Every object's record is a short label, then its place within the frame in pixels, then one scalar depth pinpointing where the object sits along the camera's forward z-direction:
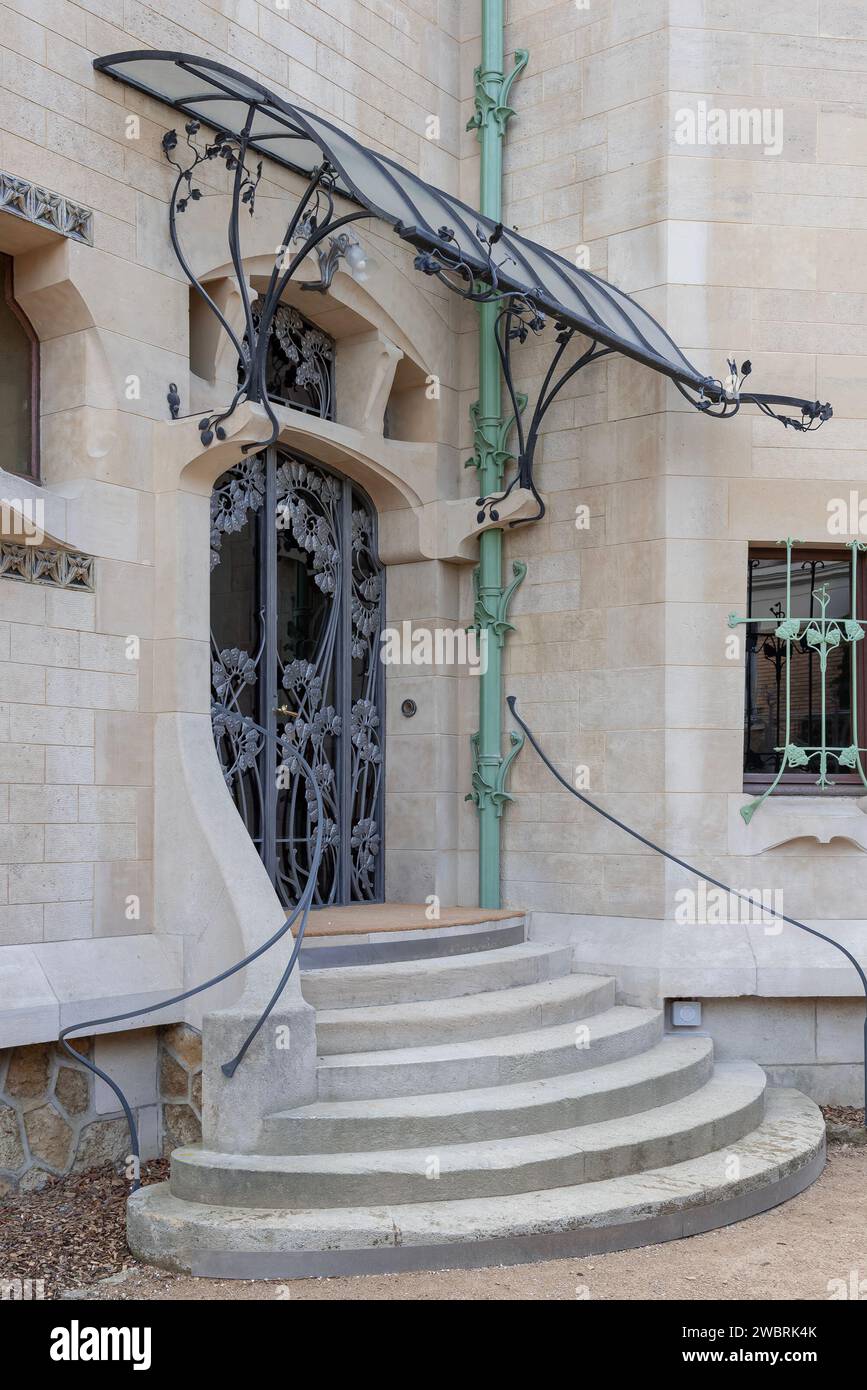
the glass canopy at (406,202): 5.38
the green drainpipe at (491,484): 7.36
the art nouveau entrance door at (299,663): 6.62
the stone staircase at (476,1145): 4.40
